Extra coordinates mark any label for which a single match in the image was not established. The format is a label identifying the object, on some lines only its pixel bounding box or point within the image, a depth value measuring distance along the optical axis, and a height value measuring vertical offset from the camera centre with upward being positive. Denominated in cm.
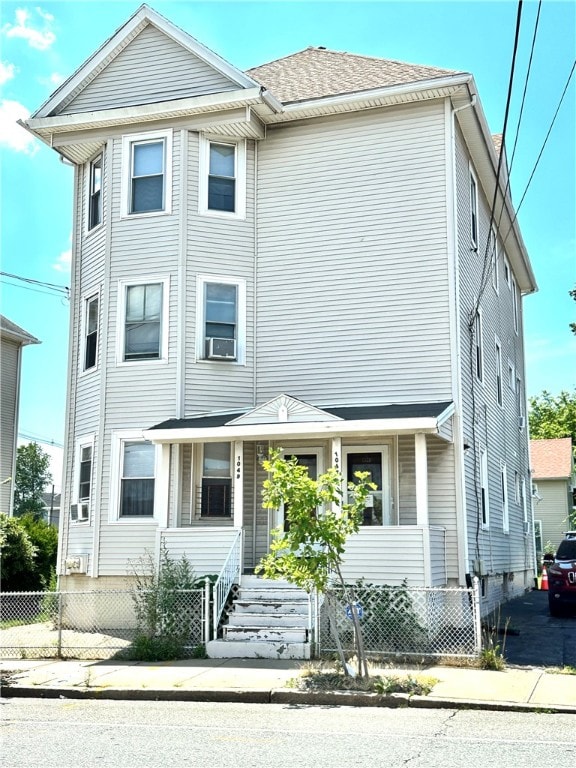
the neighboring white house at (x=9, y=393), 2766 +463
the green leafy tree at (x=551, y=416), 5104 +725
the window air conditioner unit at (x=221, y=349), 1620 +348
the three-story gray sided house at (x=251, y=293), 1520 +463
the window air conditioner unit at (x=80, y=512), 1655 +31
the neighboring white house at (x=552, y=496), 3869 +140
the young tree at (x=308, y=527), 999 -1
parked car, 1711 -123
